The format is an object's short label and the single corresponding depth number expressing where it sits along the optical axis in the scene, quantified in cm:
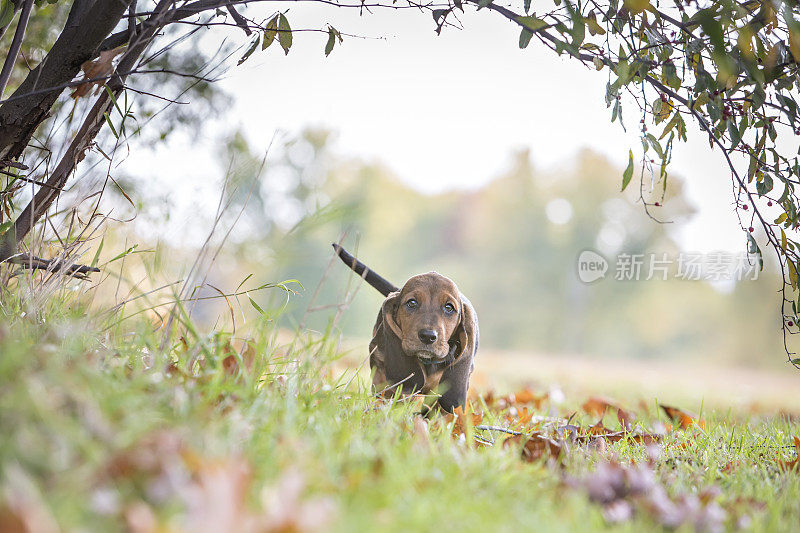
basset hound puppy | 594
